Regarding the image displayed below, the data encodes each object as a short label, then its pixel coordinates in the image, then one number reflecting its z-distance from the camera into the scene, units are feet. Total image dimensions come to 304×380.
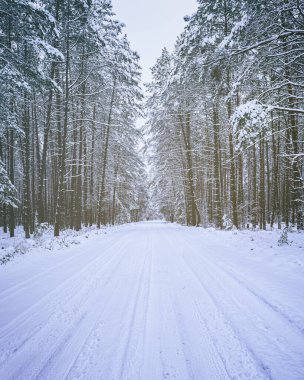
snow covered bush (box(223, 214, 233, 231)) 46.70
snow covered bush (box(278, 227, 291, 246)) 25.96
